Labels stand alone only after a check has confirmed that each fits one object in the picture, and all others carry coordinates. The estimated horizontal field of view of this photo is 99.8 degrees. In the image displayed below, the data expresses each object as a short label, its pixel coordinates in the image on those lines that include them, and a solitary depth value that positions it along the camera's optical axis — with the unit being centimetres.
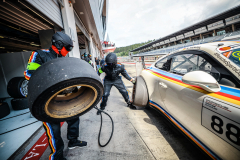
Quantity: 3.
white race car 88
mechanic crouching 275
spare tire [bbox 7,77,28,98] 294
